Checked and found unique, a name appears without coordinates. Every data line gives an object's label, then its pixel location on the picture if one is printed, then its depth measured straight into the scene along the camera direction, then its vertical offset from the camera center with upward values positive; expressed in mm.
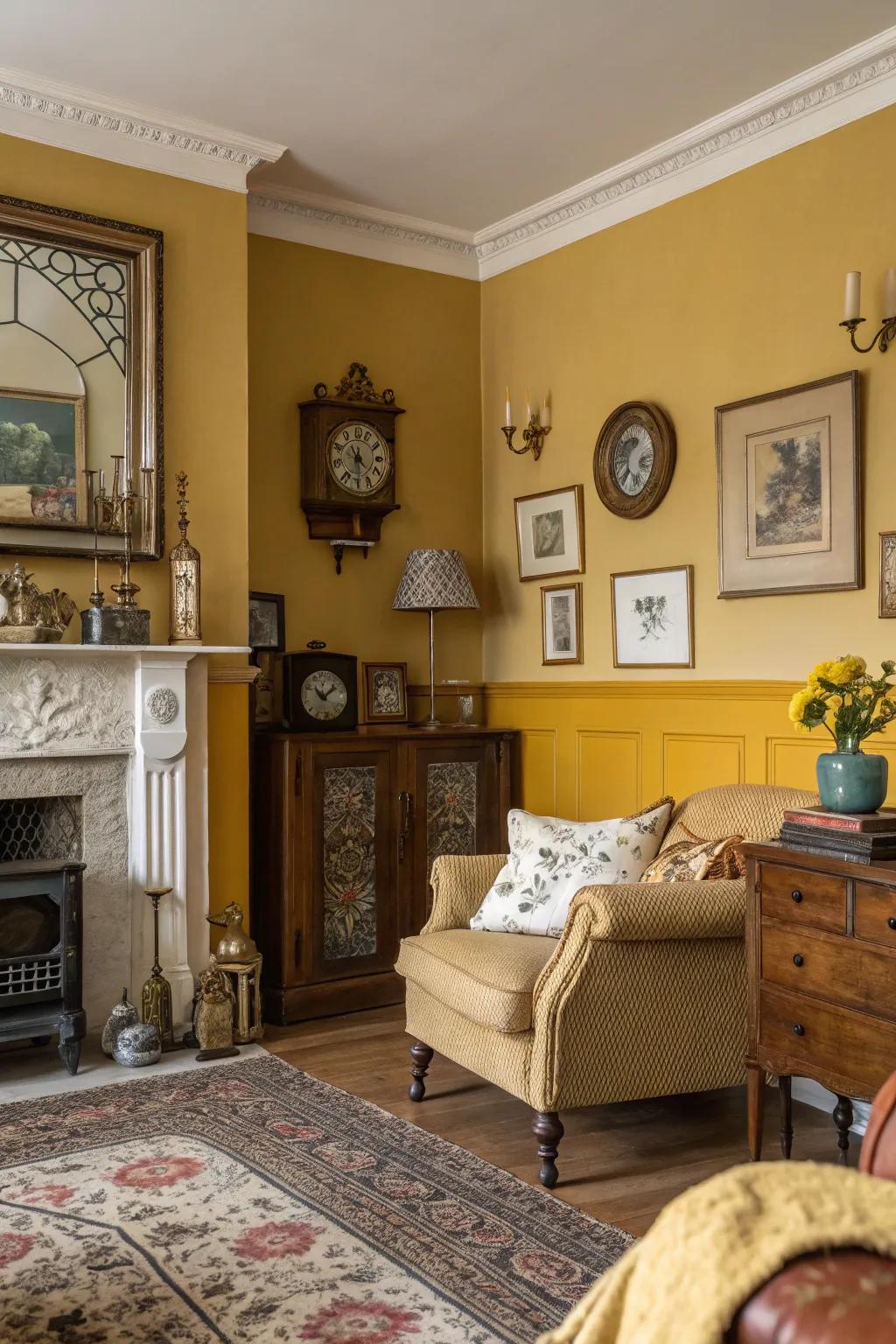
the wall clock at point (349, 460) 4895 +968
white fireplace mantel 3977 -177
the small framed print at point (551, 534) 4859 +660
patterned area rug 2322 -1203
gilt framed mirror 3920 +1065
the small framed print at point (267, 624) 4730 +277
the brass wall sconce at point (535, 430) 5016 +1099
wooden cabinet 4383 -598
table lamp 4836 +439
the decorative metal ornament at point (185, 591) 4066 +350
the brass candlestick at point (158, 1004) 3943 -1024
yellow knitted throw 1047 -500
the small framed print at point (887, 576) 3584 +340
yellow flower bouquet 2773 -82
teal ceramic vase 2770 -217
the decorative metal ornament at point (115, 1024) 3863 -1067
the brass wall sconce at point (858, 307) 3562 +1142
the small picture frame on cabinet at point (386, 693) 5020 -3
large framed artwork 3723 +651
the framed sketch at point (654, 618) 4344 +272
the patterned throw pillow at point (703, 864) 3234 -474
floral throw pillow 3459 -511
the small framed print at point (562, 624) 4855 +278
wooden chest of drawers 2570 -643
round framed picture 4414 +881
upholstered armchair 2975 -801
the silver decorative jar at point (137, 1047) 3768 -1117
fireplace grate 4098 -459
